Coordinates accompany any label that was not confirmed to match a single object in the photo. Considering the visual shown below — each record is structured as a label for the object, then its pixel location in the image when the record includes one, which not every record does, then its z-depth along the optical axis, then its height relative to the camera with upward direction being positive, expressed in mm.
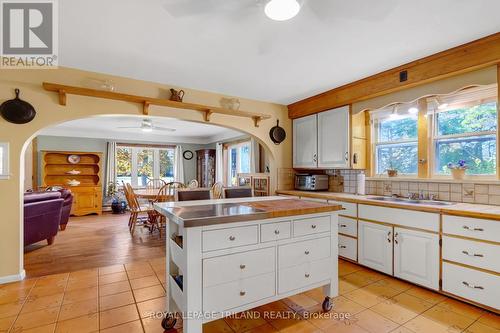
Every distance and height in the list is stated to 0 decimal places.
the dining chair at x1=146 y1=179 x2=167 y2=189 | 7701 -460
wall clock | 8450 +472
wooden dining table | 4676 -512
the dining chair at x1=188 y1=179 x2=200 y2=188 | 5928 -390
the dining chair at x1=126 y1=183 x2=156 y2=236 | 4512 -753
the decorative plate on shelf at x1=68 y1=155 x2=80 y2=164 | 6816 +269
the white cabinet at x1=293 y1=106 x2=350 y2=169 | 3531 +420
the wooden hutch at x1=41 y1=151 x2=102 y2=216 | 6473 -175
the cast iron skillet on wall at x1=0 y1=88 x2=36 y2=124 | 2486 +585
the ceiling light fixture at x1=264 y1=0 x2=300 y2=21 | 1595 +1032
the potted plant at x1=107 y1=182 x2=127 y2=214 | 6867 -862
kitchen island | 1567 -619
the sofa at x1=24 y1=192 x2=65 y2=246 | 3453 -674
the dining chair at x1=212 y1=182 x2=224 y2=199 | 4721 -430
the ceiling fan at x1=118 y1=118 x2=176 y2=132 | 4833 +887
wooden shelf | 2674 +836
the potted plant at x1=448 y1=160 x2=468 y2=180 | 2584 -27
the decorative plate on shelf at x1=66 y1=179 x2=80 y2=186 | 6502 -362
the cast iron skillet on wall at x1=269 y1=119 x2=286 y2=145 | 4223 +566
